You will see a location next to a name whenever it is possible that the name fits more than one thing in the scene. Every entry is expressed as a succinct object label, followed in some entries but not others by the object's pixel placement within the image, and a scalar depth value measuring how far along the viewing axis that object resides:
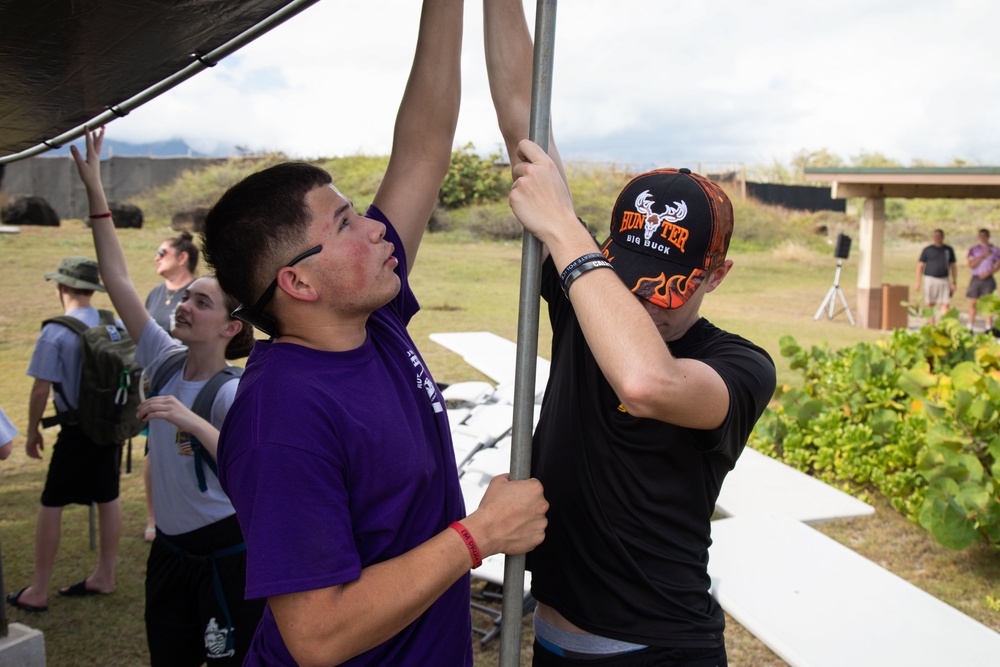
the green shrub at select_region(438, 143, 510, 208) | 33.98
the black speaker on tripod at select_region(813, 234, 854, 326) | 17.66
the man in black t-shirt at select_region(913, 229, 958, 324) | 15.98
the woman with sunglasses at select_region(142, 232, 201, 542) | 5.87
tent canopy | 1.97
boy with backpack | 4.70
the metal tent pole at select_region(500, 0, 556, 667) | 1.63
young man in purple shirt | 1.41
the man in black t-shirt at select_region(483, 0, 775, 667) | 1.71
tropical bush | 4.84
